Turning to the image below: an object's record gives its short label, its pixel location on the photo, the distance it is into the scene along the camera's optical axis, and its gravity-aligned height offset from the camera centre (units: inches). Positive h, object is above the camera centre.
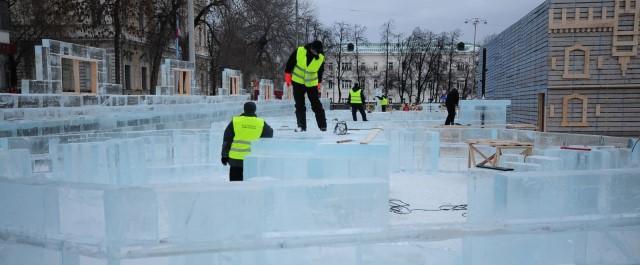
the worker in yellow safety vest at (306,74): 282.8 +16.9
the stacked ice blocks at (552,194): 139.7 -27.7
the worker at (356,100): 620.4 +2.2
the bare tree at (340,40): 2000.6 +272.2
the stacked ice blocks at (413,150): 408.5 -41.9
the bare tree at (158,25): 962.7 +159.2
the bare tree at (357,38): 2081.7 +283.6
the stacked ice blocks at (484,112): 702.5 -14.2
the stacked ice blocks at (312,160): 209.0 -26.7
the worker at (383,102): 1149.9 -0.4
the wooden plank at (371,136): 260.7 -21.3
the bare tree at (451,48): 2095.2 +246.6
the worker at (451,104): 652.7 -2.5
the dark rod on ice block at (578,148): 293.1 -28.7
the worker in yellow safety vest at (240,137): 235.9 -18.1
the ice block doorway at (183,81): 681.0 +28.8
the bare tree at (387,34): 2106.3 +301.5
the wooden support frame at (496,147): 378.7 -35.9
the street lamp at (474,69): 2084.2 +152.5
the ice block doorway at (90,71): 442.0 +26.6
